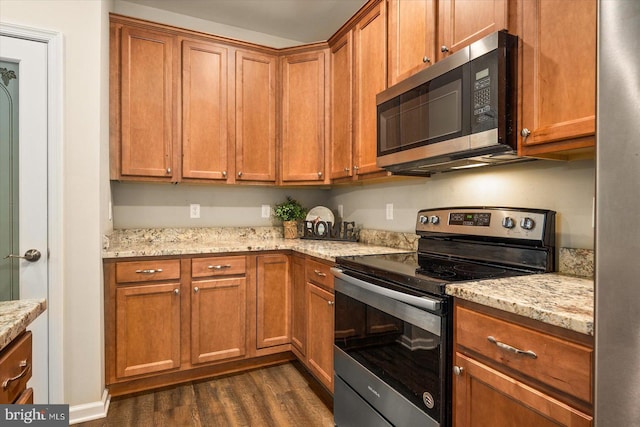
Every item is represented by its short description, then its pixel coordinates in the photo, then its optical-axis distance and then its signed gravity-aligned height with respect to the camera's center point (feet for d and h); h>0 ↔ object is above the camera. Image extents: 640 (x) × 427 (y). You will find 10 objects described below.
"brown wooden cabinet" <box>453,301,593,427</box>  2.93 -1.47
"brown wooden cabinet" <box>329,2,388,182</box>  7.41 +2.67
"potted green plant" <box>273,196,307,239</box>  10.28 -0.10
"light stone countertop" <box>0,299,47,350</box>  2.65 -0.85
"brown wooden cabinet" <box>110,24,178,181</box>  8.14 +2.48
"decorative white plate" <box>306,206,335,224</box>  10.43 -0.08
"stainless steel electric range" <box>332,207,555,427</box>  4.27 -1.25
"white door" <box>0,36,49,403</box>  6.25 +0.65
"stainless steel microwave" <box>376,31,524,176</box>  4.58 +1.45
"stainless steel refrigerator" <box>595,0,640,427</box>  1.86 -0.02
